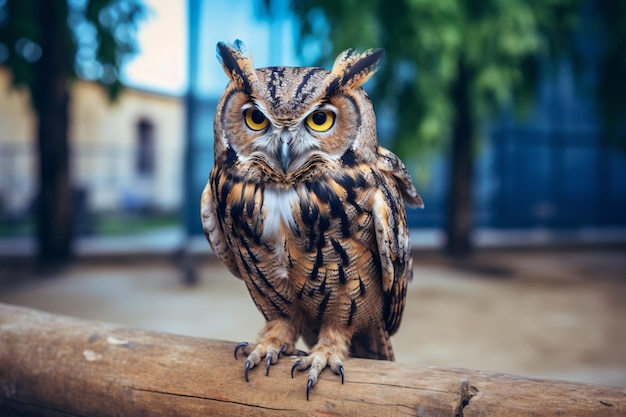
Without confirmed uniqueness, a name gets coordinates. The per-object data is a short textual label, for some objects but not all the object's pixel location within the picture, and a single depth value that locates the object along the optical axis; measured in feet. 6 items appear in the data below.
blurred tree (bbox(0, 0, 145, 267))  17.70
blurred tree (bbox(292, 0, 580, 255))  14.53
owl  3.81
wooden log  3.72
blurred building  32.50
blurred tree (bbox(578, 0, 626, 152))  20.57
